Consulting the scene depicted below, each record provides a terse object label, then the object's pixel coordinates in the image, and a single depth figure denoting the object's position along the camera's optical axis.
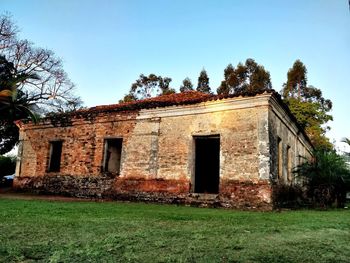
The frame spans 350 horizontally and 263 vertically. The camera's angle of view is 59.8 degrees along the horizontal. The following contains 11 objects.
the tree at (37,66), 20.33
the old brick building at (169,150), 10.05
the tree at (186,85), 35.20
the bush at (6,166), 23.28
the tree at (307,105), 25.27
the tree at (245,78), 30.81
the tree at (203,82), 33.97
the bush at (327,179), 10.65
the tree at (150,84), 32.72
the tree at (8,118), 19.20
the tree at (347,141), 11.23
